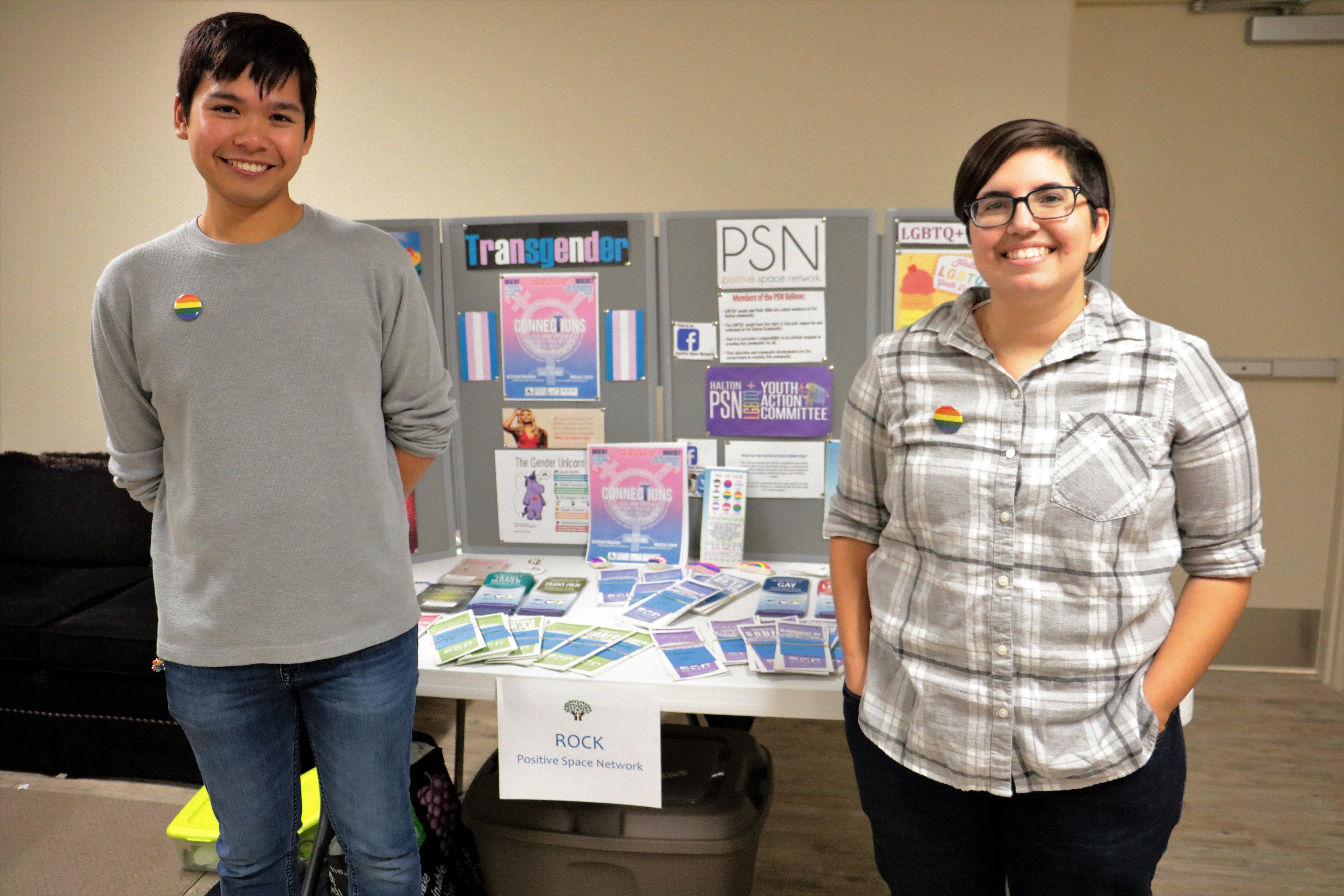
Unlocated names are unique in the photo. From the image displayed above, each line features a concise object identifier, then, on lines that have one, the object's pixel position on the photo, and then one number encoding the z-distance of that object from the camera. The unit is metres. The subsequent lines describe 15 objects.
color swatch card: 2.12
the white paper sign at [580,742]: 1.59
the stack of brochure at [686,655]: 1.62
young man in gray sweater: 1.16
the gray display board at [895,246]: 2.01
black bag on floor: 1.83
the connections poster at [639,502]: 2.13
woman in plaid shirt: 1.07
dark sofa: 2.58
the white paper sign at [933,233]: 2.02
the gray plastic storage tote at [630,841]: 1.74
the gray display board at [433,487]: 2.15
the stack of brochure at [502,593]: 1.91
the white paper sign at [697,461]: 2.17
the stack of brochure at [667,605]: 1.83
